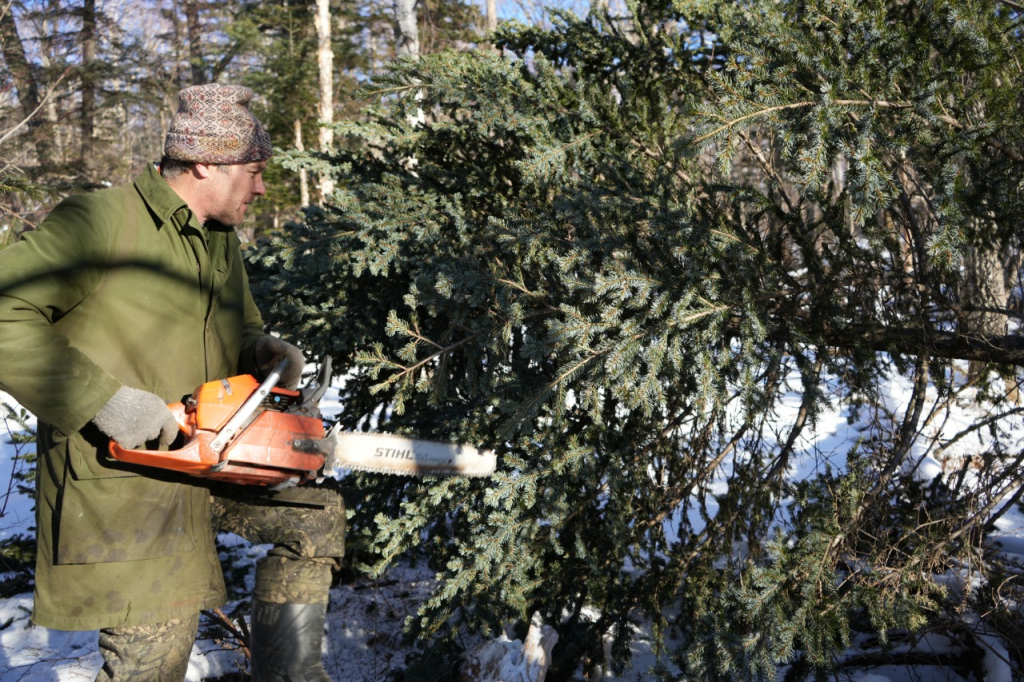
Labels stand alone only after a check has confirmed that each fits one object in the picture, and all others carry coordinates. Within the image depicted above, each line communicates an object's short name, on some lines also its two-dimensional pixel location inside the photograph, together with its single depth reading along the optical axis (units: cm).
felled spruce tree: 246
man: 198
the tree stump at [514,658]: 347
